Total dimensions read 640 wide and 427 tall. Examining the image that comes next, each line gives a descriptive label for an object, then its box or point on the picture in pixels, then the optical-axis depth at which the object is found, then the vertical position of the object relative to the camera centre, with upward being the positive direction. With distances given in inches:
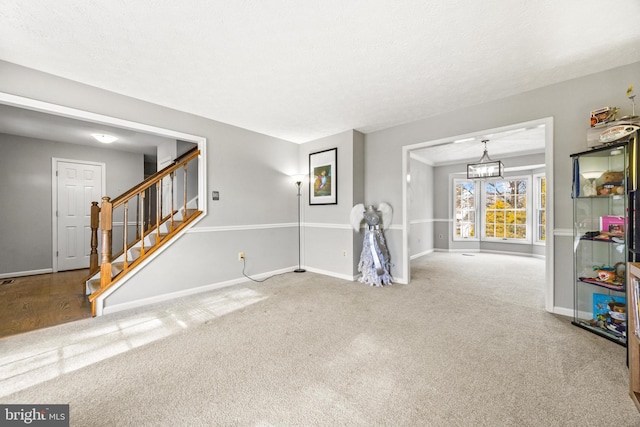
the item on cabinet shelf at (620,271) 87.3 -20.1
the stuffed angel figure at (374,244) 147.9 -18.7
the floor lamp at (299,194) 177.5 +14.3
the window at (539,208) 234.4 +5.5
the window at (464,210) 270.5 +4.0
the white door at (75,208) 182.5 +3.6
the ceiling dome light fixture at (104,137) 158.7 +48.7
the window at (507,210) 246.2 +3.8
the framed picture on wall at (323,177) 168.6 +25.0
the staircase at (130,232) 107.8 -10.7
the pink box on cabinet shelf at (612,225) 87.6 -3.9
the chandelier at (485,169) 181.8 +32.9
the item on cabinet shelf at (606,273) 88.4 -21.1
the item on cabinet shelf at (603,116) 89.4 +35.4
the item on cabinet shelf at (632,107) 83.5 +38.6
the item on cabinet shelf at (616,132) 80.2 +26.9
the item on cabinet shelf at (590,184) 93.8 +11.4
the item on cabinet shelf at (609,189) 87.7 +8.7
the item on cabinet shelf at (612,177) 87.8 +13.1
